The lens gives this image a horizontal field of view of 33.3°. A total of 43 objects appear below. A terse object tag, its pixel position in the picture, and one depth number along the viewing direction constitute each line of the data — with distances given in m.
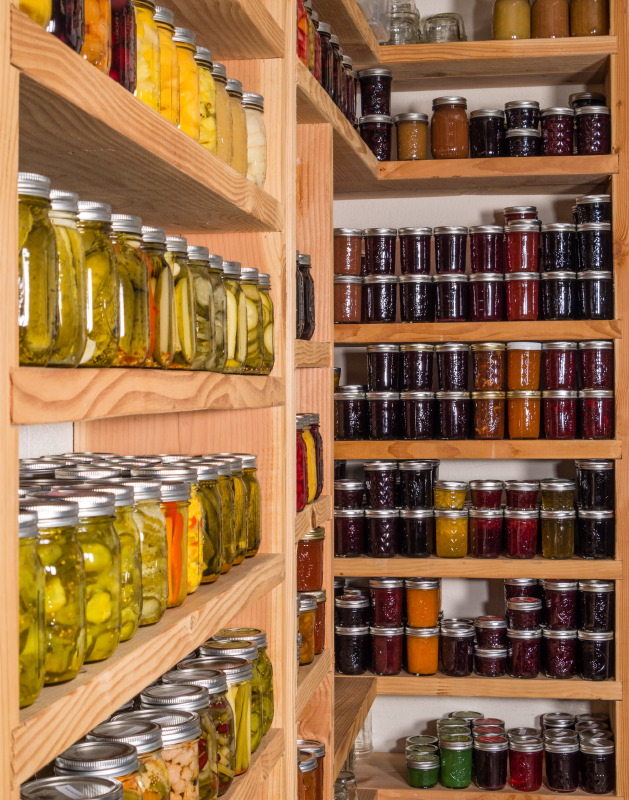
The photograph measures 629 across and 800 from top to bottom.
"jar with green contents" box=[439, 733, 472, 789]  2.55
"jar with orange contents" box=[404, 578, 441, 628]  2.59
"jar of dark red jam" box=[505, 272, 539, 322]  2.58
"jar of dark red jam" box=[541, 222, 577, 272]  2.58
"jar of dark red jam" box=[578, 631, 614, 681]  2.53
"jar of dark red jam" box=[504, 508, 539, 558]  2.58
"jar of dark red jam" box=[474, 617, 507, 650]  2.58
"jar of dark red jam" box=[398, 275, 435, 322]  2.62
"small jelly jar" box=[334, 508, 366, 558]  2.61
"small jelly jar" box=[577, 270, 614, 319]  2.56
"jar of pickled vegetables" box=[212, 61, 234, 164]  1.27
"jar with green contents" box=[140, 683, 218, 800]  1.09
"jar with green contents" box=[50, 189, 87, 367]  0.81
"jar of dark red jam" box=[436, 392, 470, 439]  2.60
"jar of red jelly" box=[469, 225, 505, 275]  2.60
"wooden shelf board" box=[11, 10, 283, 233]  0.73
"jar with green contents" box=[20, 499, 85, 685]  0.79
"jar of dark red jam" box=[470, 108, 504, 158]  2.63
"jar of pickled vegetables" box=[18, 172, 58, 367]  0.75
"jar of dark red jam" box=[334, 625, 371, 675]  2.58
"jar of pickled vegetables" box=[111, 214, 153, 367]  0.96
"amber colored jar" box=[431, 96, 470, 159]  2.65
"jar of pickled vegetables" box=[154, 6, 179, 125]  1.10
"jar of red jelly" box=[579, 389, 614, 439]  2.56
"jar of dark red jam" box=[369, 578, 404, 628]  2.58
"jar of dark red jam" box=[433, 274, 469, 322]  2.61
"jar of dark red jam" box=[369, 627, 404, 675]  2.57
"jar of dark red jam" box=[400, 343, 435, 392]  2.62
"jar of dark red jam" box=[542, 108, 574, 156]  2.61
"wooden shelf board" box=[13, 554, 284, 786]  0.70
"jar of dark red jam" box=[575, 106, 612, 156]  2.60
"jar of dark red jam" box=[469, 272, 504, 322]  2.60
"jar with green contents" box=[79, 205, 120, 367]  0.89
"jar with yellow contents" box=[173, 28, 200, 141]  1.15
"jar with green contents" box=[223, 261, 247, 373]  1.30
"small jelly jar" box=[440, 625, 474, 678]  2.58
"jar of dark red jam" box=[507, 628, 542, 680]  2.56
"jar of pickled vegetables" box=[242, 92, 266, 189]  1.42
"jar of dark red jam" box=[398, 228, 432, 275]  2.64
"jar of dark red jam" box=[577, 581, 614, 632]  2.55
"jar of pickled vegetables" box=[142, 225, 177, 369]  1.04
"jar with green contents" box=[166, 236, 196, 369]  1.12
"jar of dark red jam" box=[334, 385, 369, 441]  2.64
